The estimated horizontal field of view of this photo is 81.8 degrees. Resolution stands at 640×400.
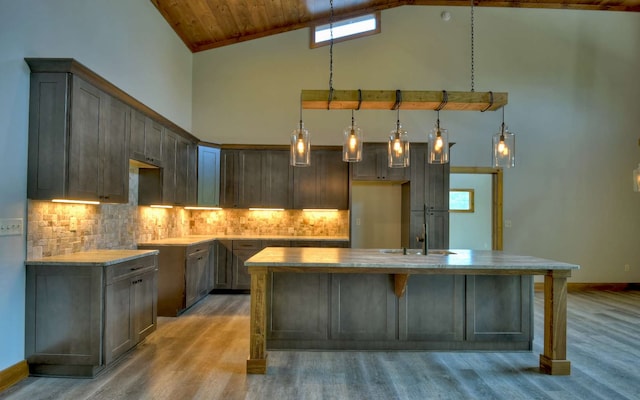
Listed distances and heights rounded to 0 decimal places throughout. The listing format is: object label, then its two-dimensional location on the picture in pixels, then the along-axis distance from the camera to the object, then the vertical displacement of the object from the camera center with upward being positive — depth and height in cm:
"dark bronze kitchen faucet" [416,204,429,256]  348 -29
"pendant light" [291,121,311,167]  323 +54
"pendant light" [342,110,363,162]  330 +58
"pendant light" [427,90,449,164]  332 +59
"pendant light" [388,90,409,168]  331 +56
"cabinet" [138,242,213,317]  460 -89
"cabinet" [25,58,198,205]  289 +64
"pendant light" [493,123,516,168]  324 +54
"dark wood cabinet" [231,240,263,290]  574 -77
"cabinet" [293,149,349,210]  604 +44
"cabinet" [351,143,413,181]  591 +66
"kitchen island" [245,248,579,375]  341 -90
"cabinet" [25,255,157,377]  286 -88
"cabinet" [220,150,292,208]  604 +49
